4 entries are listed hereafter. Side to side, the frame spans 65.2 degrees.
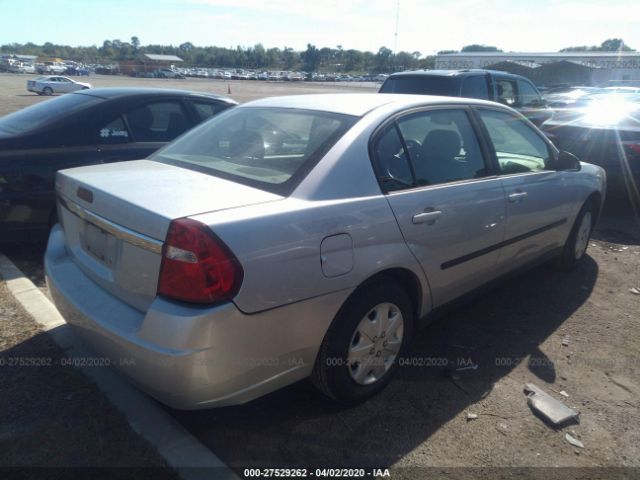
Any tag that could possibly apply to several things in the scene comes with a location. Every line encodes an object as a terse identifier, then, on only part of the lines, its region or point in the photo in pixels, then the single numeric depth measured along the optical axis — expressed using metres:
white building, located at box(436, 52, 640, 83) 50.03
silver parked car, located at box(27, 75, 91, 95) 31.91
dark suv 8.12
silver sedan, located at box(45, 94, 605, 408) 2.06
